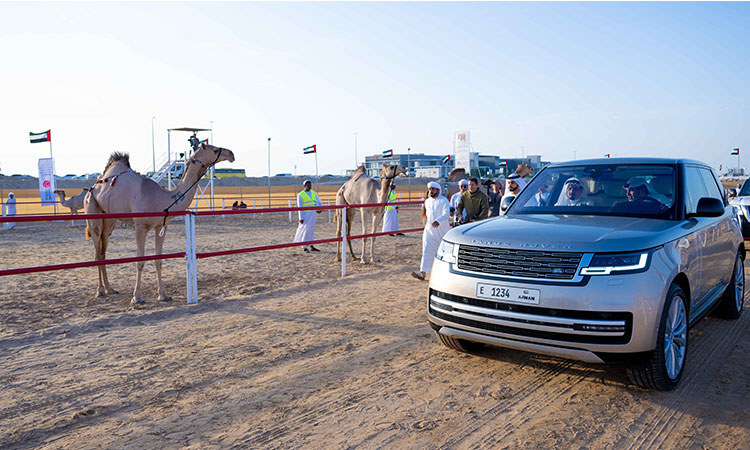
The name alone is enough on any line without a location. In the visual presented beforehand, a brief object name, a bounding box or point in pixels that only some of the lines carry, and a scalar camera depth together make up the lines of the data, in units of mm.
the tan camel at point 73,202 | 21766
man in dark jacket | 9734
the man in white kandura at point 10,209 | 21419
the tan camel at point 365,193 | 12688
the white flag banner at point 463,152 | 43531
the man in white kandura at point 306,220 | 14789
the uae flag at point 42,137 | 26306
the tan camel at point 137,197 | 8492
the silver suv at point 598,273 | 3900
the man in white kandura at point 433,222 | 9180
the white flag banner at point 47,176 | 23875
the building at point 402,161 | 104369
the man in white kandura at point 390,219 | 17953
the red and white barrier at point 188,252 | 6471
